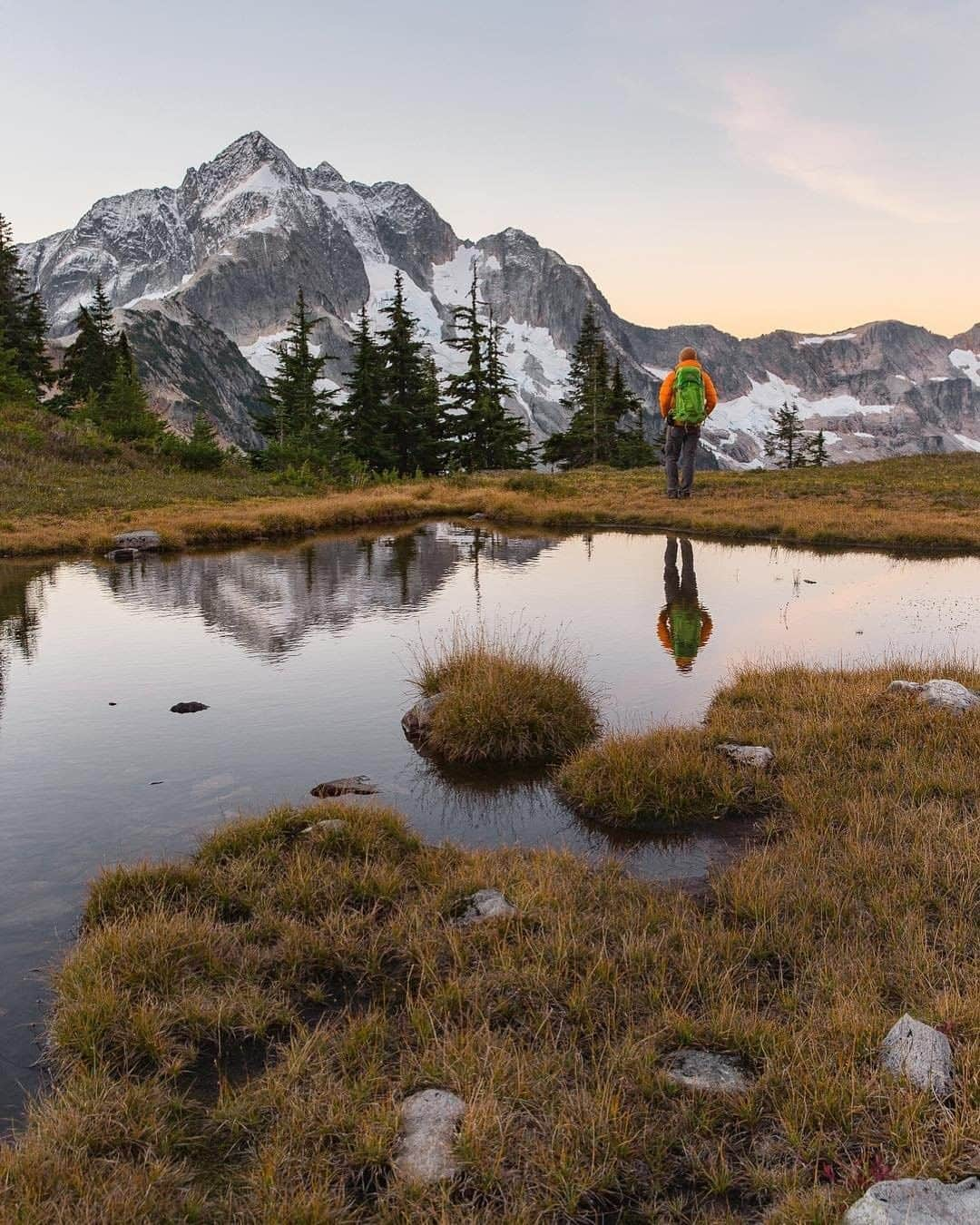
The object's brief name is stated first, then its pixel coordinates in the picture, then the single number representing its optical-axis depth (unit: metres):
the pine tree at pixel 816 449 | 110.51
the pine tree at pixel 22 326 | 65.62
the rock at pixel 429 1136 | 3.10
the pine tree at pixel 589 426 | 65.44
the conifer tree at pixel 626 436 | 67.38
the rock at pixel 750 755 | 7.27
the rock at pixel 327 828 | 5.84
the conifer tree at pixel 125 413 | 40.84
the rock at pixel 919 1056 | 3.33
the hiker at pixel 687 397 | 21.23
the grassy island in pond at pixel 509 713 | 8.15
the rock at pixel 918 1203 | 2.67
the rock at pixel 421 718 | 8.55
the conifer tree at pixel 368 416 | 52.88
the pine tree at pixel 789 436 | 114.38
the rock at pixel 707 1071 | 3.53
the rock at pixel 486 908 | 4.88
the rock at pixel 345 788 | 7.15
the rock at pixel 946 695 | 7.99
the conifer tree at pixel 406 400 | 53.47
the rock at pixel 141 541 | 21.16
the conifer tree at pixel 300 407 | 47.09
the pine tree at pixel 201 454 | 40.59
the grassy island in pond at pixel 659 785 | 6.78
